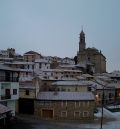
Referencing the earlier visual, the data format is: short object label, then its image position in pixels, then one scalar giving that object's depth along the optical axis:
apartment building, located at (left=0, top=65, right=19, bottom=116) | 25.44
